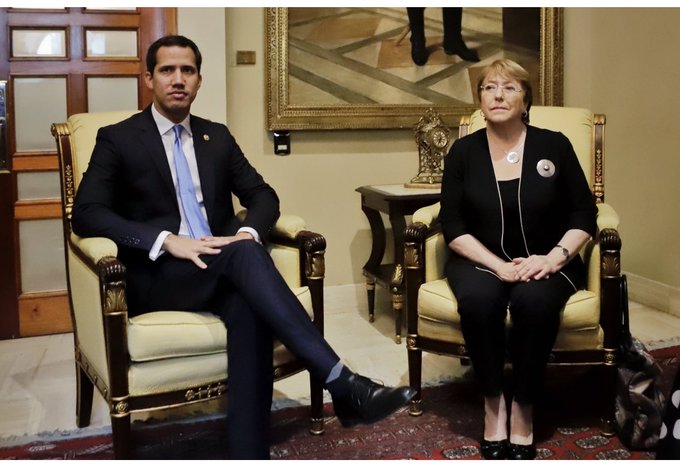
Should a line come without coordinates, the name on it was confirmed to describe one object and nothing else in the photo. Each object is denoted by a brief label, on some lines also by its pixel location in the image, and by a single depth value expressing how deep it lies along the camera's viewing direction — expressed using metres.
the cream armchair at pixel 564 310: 2.44
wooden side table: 3.55
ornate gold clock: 3.80
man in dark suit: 2.12
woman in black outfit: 2.31
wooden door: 3.50
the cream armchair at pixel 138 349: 2.12
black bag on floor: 2.33
